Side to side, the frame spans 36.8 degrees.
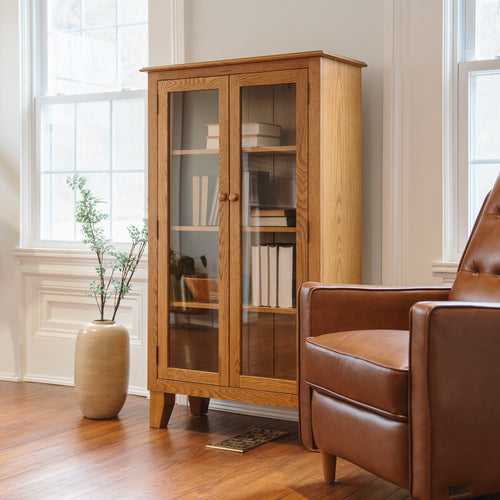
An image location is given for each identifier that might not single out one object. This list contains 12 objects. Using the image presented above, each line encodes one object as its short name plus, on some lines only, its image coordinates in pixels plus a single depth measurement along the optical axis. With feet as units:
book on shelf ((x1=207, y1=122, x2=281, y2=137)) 9.26
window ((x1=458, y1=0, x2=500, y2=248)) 9.66
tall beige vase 10.55
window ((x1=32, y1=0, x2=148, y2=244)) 12.35
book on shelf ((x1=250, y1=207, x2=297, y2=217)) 9.20
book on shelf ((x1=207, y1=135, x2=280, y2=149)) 9.29
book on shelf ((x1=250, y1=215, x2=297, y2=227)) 9.20
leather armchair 6.08
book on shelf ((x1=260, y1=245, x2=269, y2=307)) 9.42
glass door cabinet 9.09
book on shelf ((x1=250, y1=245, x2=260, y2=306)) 9.47
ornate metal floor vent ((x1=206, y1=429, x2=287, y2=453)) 9.17
